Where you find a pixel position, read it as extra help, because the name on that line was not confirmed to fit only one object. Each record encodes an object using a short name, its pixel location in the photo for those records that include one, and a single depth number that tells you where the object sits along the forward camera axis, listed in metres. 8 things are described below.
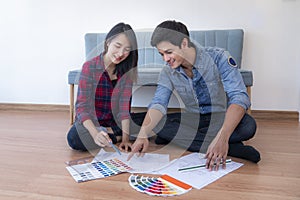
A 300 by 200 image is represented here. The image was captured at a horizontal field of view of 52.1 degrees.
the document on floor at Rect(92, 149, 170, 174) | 1.12
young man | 1.18
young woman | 1.29
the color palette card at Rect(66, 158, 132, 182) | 1.06
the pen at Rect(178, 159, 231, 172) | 1.10
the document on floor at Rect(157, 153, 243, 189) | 1.01
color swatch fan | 0.94
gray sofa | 1.88
